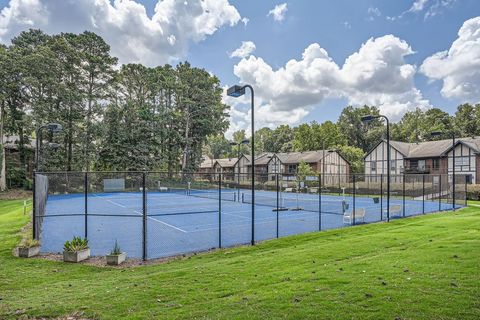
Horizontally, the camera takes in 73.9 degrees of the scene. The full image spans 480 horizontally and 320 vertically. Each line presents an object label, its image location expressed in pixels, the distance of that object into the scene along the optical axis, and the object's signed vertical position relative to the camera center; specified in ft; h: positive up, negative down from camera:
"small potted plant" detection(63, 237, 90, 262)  29.76 -8.09
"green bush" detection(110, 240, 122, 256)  29.41 -8.12
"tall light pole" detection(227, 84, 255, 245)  34.91 +8.22
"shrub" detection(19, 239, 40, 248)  31.60 -7.91
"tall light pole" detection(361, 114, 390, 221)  50.21 +7.63
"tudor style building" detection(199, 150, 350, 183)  175.01 +1.98
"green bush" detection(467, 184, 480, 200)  96.37 -7.73
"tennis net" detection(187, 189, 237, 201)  103.60 -10.23
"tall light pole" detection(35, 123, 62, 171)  45.15 +5.44
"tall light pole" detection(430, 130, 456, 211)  60.33 +6.41
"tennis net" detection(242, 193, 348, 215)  77.06 -10.48
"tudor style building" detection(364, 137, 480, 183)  123.24 +3.72
